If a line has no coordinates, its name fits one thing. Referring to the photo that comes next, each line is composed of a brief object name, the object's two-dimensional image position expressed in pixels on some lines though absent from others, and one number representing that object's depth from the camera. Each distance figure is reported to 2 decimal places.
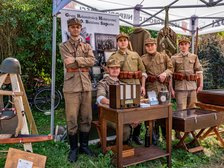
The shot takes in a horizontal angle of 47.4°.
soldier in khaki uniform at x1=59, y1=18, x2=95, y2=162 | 3.08
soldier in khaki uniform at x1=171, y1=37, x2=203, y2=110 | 3.86
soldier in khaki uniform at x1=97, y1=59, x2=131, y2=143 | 3.15
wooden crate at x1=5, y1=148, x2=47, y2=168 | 2.53
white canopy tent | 4.34
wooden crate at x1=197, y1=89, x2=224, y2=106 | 3.64
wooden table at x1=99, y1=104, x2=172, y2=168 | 2.62
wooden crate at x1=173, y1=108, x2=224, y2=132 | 3.07
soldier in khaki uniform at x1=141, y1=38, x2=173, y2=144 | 3.55
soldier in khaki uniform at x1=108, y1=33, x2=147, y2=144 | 3.38
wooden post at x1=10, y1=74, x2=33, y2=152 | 2.62
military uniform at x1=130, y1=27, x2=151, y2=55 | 4.09
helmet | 2.69
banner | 3.81
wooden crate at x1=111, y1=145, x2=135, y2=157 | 2.94
